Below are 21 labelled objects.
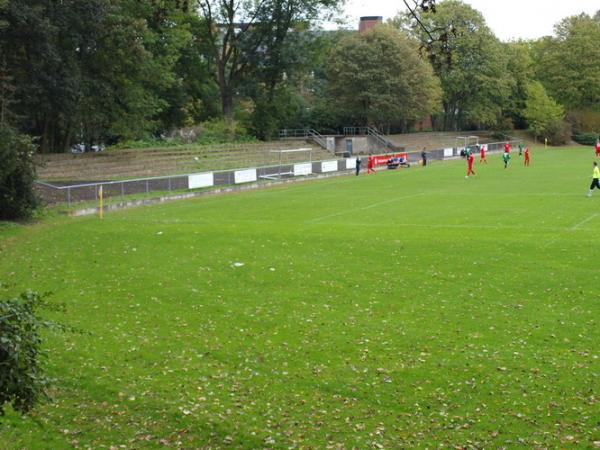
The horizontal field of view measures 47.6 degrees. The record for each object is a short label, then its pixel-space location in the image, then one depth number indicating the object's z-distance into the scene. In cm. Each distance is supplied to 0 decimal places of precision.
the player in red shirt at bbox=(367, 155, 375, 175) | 5494
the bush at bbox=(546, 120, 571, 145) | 9856
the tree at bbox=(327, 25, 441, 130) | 7831
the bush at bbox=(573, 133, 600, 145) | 10012
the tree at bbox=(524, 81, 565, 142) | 9569
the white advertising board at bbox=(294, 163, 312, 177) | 5066
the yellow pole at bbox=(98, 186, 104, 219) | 3179
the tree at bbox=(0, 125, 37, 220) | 2789
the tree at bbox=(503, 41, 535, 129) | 10050
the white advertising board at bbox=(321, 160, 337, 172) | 5350
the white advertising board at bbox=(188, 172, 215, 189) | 4159
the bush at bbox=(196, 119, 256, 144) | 6668
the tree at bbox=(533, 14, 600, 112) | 9844
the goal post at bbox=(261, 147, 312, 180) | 4891
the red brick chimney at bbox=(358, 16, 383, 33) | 11128
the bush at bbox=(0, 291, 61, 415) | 603
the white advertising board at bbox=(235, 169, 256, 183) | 4488
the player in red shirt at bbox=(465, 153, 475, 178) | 4677
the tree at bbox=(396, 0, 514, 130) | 8681
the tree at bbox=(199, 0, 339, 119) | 7075
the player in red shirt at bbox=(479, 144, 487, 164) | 6153
